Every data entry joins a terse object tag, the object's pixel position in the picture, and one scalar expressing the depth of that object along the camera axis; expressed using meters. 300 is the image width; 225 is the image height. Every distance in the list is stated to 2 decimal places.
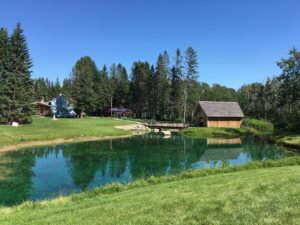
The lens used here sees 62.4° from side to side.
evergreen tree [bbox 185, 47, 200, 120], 57.99
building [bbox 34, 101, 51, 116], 61.47
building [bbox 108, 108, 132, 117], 68.07
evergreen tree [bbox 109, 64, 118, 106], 71.41
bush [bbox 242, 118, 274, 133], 46.07
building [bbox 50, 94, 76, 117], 60.66
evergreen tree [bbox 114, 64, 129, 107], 72.88
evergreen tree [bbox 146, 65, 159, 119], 65.87
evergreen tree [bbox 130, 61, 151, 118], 67.57
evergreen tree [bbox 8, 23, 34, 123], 37.47
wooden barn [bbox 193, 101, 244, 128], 48.77
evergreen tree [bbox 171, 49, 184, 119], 60.25
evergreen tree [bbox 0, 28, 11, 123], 36.35
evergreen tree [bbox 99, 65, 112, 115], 67.57
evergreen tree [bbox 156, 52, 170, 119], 63.35
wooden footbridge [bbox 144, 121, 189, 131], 49.80
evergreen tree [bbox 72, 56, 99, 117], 57.57
